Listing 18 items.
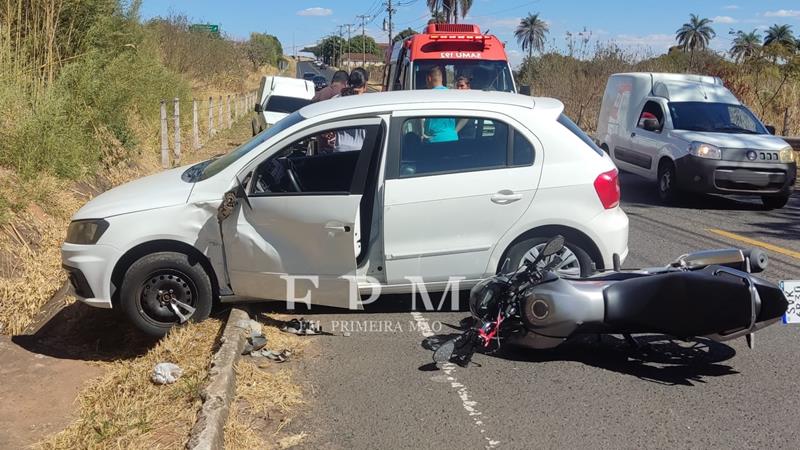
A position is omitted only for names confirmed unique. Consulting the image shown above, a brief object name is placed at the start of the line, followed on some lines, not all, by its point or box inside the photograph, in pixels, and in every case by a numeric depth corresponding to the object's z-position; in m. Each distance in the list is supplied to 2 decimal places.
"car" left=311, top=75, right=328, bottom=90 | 45.12
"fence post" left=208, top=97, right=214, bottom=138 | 21.29
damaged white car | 5.60
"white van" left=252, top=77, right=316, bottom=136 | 19.53
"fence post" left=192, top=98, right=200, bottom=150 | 18.50
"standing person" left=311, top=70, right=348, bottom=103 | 10.27
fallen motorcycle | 4.66
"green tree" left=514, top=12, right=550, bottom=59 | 108.88
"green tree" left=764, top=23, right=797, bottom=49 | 72.94
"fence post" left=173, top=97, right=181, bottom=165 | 15.61
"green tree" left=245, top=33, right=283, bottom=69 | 67.71
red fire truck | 13.88
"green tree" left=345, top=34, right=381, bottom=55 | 138.00
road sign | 34.80
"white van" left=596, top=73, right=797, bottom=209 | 11.41
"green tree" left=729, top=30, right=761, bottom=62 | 26.75
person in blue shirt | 5.89
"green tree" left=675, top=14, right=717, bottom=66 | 87.56
